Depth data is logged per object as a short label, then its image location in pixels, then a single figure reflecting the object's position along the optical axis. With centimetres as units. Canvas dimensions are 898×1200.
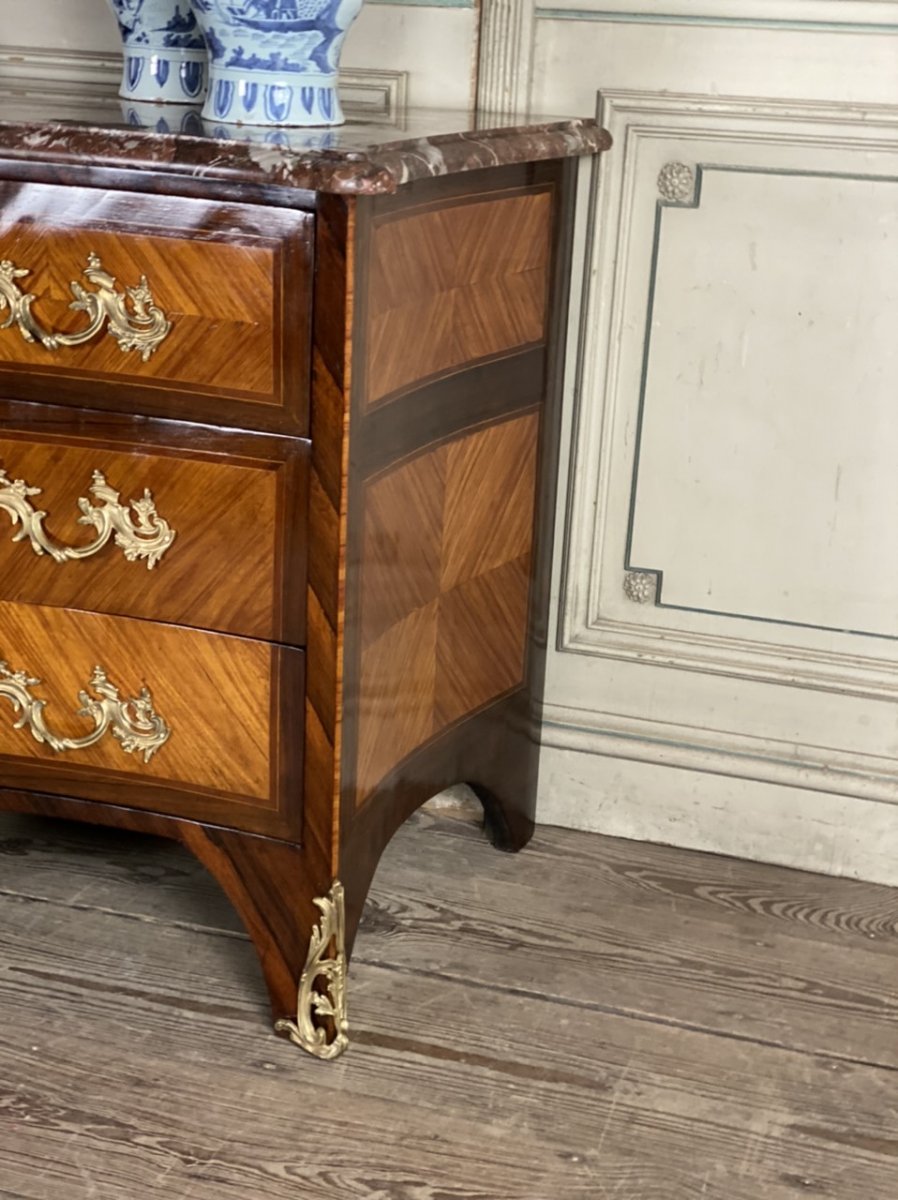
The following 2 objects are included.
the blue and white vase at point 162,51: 153
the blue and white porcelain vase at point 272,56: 134
